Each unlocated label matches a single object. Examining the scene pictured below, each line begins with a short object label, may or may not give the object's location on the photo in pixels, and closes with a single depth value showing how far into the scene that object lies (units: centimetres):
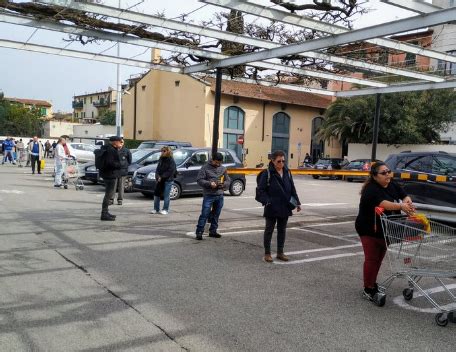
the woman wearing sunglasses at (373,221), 541
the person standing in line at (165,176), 1165
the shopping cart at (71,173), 1611
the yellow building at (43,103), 11531
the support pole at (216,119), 975
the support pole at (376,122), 1265
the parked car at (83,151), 2561
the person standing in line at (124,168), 1255
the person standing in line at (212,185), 877
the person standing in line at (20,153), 2874
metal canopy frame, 707
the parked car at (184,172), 1464
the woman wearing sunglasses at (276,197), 721
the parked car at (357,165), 2946
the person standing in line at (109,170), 1034
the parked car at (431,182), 963
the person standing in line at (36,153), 2188
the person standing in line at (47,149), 4169
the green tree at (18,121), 7075
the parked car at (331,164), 3300
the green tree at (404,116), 3216
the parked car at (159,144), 2215
